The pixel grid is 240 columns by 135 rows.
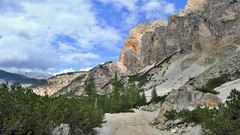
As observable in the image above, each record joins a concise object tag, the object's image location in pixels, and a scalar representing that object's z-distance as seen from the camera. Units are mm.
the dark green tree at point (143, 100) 61455
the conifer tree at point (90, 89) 53676
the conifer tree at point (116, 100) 49425
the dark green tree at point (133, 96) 62604
